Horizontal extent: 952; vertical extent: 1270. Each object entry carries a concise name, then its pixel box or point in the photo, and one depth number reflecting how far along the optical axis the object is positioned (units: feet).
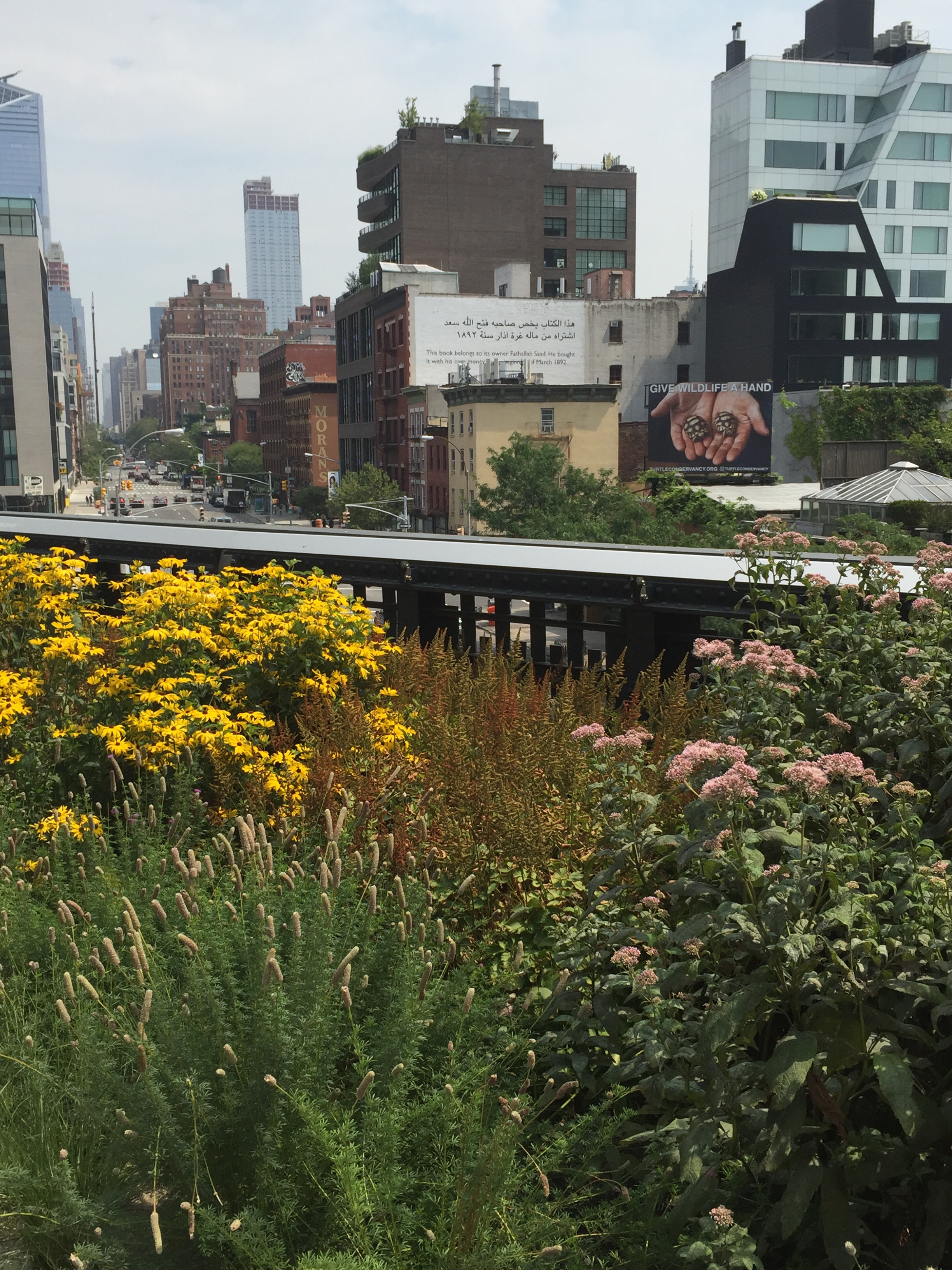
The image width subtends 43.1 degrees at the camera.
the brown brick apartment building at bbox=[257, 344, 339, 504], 458.50
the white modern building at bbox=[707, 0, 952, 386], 305.32
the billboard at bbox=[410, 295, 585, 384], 304.09
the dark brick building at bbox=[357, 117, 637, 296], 365.40
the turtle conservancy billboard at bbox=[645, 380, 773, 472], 278.87
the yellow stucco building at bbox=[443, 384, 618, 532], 256.32
